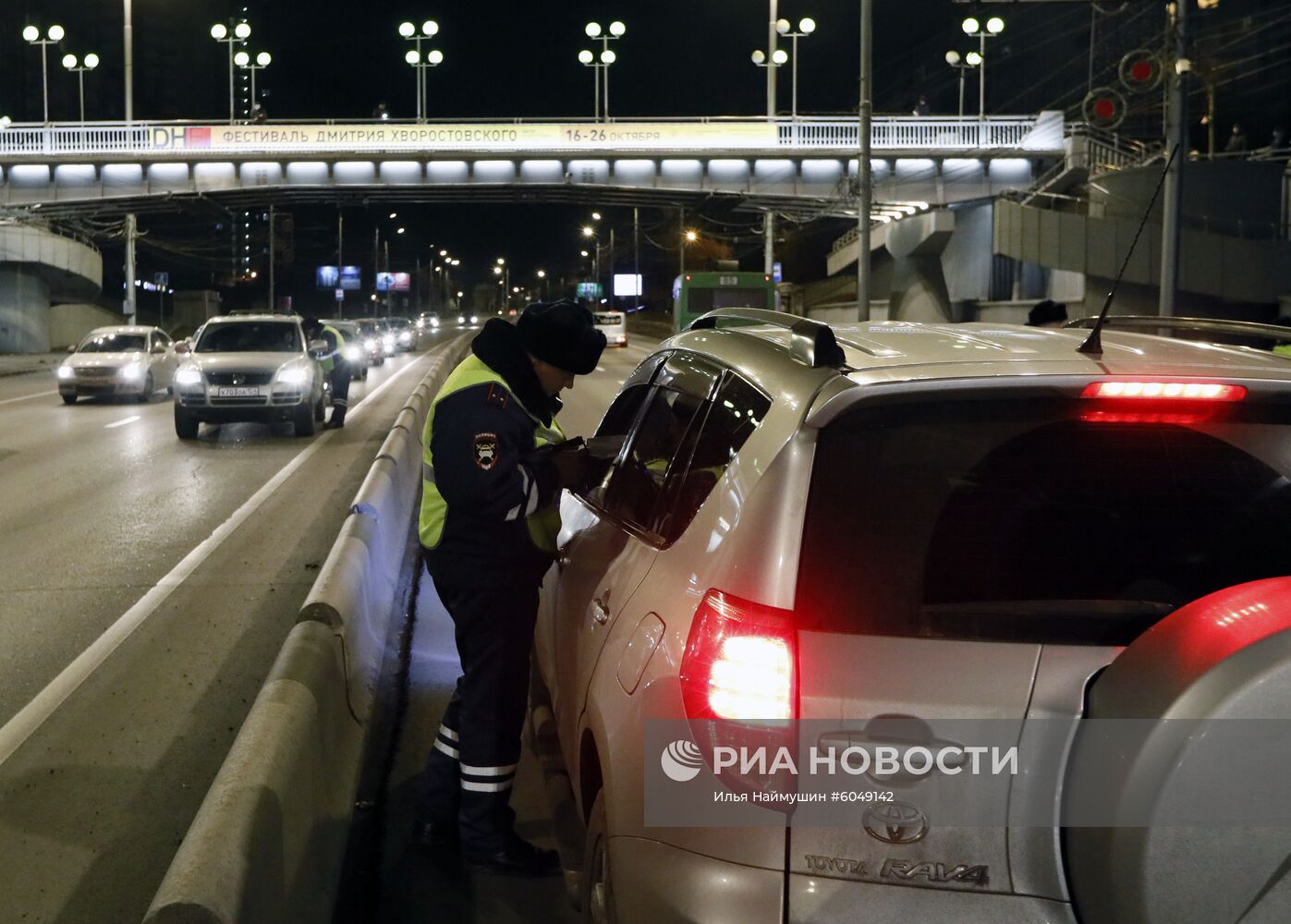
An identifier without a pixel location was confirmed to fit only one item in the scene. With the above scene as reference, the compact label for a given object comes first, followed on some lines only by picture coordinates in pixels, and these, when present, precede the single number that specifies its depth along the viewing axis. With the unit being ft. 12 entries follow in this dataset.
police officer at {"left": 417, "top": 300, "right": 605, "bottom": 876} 14.52
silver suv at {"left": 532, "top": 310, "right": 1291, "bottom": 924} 8.71
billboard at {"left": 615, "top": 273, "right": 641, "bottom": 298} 403.34
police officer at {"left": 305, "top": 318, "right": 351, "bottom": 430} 76.07
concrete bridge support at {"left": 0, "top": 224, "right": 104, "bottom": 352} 200.75
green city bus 160.76
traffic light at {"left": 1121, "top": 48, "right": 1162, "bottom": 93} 58.75
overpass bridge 187.52
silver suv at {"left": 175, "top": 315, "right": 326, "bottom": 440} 68.95
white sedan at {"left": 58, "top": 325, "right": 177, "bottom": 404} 92.48
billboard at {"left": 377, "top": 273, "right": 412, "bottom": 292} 520.83
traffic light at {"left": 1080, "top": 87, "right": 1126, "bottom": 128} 61.57
